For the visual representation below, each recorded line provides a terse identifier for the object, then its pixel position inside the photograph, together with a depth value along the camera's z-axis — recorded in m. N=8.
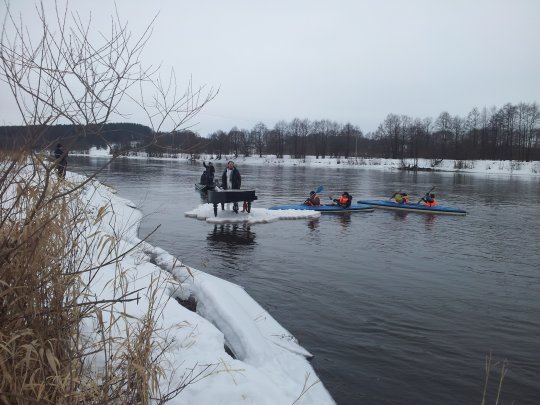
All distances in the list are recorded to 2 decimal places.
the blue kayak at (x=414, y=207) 17.89
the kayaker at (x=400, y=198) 19.22
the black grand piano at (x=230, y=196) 13.82
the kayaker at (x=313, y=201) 17.75
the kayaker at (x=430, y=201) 18.25
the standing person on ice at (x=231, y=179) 14.66
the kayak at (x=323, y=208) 17.17
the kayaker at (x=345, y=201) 17.58
